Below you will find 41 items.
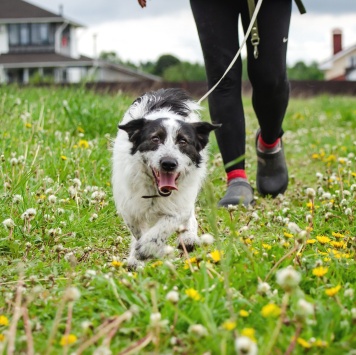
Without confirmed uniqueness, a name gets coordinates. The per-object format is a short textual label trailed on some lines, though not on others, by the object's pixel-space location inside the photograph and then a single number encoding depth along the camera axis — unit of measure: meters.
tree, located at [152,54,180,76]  82.01
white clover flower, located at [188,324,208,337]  2.05
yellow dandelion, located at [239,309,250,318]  2.34
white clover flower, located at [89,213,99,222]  4.23
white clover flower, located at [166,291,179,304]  2.23
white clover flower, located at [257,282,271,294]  2.50
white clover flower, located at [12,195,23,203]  3.98
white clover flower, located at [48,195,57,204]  4.04
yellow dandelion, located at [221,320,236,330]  2.00
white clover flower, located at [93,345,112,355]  1.92
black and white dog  3.62
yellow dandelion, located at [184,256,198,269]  2.89
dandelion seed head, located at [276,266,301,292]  2.06
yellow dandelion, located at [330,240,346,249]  3.33
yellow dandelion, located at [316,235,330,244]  3.28
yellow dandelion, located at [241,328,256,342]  1.97
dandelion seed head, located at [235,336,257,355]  1.74
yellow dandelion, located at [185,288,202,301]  2.45
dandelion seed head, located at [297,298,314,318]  1.96
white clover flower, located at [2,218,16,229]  3.50
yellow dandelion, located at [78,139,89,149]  6.09
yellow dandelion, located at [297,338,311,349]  2.07
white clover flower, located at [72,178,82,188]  4.56
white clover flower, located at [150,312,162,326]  2.09
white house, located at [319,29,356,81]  69.38
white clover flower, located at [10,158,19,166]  4.50
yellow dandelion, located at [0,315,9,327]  2.34
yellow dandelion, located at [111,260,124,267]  2.81
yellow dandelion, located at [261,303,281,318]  2.07
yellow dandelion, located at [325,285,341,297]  2.41
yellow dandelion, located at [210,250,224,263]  2.75
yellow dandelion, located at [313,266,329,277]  2.63
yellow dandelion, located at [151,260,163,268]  2.92
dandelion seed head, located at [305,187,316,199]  3.38
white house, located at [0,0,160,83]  48.28
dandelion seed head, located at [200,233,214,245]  2.59
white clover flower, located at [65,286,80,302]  2.09
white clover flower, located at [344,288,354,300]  2.51
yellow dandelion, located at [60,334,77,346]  1.99
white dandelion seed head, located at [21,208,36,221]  3.56
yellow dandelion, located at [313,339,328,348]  2.10
